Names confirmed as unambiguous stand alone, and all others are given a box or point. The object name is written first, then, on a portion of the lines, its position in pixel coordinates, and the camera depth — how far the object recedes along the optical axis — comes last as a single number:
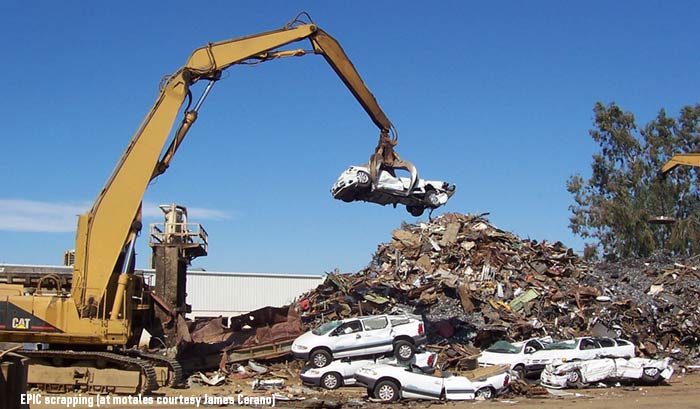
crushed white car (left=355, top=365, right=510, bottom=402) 17.16
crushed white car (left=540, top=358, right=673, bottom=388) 19.97
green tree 51.03
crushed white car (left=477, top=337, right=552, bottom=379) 21.48
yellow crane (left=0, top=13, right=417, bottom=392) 17.19
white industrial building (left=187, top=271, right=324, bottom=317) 43.66
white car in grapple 18.81
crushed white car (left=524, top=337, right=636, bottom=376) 21.42
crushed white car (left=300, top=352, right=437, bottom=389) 19.58
